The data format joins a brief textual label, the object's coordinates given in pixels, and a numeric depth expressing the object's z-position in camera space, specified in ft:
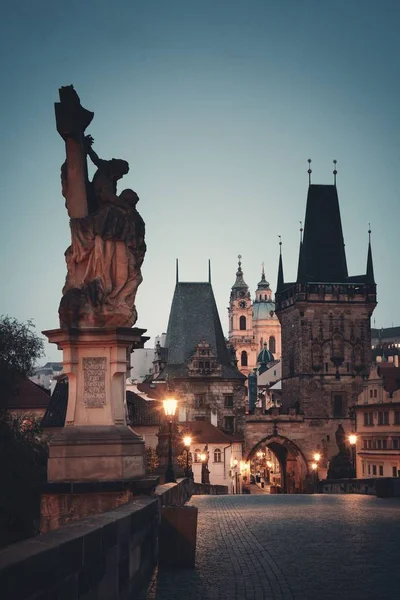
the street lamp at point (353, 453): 290.15
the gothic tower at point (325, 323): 321.11
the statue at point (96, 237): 44.55
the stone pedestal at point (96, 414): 42.14
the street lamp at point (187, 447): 117.98
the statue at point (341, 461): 249.55
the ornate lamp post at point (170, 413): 80.59
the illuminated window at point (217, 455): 279.08
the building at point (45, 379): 570.37
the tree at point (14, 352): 115.75
